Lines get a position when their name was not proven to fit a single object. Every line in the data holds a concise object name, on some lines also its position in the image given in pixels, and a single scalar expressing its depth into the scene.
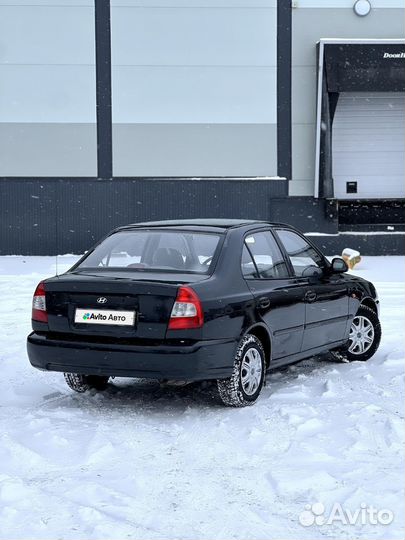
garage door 23.98
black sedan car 6.39
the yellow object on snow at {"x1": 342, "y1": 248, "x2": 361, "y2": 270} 18.66
